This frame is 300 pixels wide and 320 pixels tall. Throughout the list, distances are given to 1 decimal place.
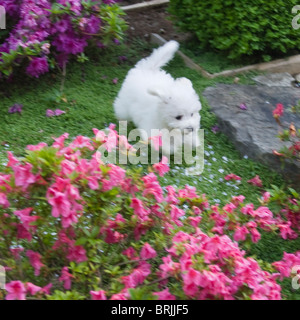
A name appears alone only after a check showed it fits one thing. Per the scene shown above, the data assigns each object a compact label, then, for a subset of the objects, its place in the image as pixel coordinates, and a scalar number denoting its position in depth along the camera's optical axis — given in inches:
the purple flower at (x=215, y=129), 170.0
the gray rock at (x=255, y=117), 155.2
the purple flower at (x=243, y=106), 175.9
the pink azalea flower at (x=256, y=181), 149.1
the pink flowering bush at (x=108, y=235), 87.3
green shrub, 193.9
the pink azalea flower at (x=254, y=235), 108.0
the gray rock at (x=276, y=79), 193.0
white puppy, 145.1
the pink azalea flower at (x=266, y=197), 115.3
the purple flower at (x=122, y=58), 208.3
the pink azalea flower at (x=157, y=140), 112.3
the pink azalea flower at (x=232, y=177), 150.3
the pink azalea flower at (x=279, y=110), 128.6
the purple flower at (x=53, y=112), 172.0
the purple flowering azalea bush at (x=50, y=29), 171.5
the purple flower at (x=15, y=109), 173.9
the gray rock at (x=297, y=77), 200.8
